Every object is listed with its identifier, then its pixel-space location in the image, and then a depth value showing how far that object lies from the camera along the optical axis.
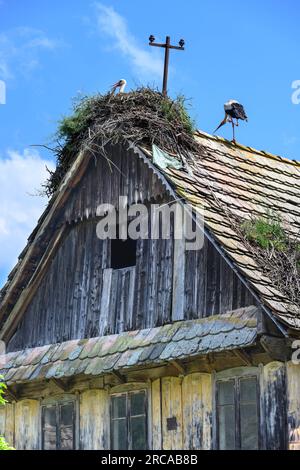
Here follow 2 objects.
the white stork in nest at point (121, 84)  19.09
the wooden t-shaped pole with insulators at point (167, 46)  19.28
